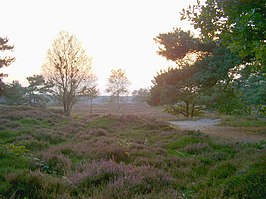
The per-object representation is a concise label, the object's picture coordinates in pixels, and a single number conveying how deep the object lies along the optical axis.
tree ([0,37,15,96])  26.86
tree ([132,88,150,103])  103.38
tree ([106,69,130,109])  56.06
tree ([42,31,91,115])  27.28
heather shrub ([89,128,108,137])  12.12
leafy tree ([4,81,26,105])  29.39
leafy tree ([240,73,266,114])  12.15
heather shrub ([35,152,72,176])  5.45
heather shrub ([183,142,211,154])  8.19
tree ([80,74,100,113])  28.88
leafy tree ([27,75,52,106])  42.62
